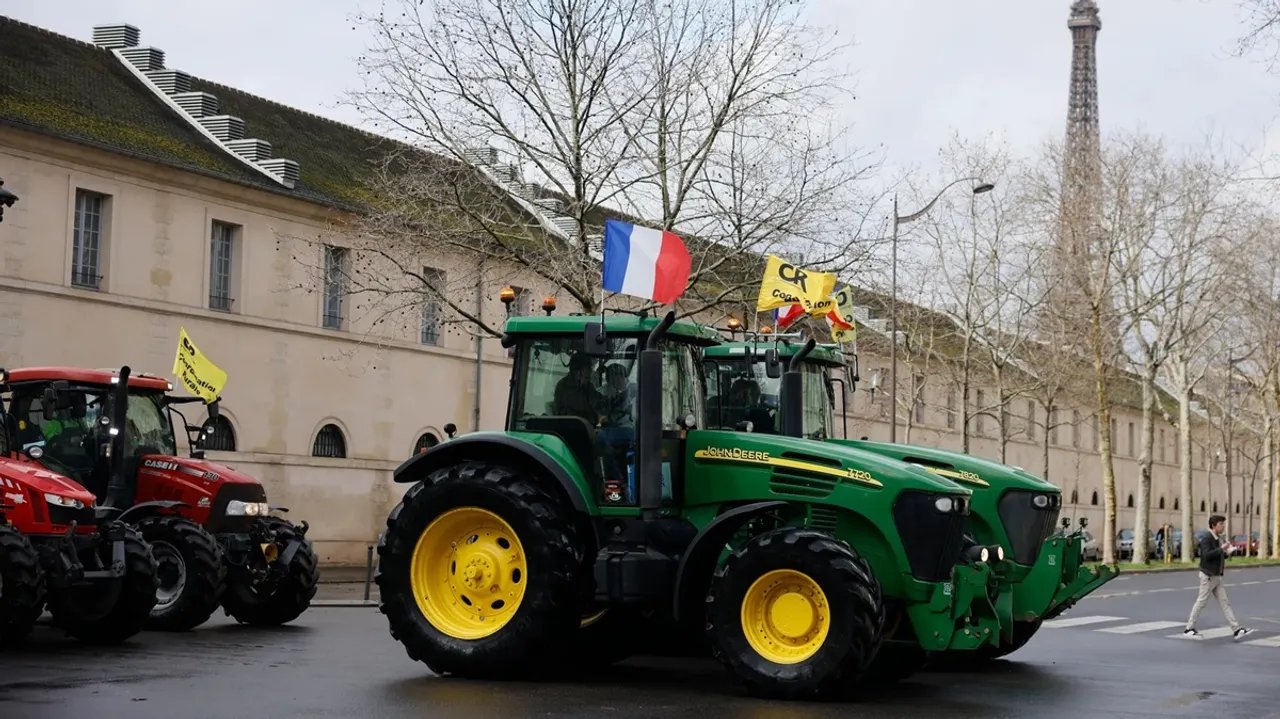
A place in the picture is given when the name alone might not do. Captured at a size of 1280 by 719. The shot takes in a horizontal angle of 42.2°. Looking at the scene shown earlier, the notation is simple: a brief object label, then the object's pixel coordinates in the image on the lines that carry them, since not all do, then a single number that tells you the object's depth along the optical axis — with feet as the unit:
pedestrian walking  74.13
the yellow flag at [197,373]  72.74
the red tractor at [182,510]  57.67
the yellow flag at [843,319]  73.05
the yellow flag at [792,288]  66.44
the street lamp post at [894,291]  125.28
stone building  106.11
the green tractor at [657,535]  39.83
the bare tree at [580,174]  102.58
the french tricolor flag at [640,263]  48.08
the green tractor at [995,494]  49.29
